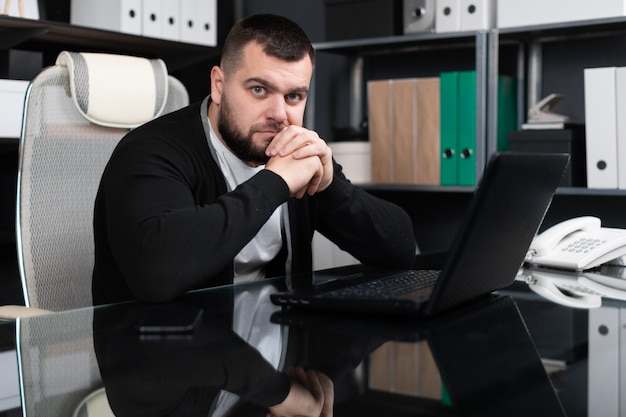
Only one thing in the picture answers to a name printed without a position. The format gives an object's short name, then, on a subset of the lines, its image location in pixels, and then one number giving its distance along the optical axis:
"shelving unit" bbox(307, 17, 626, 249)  2.85
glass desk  0.68
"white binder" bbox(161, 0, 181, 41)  3.15
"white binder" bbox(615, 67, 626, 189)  2.60
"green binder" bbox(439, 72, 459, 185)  2.93
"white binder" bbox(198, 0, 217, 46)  3.29
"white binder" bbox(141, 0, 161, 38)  3.09
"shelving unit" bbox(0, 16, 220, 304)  2.82
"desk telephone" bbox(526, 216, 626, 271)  1.60
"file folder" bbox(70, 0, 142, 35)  3.00
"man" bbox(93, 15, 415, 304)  1.36
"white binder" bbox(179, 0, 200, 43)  3.22
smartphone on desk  0.95
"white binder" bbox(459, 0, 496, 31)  2.87
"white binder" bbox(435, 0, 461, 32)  2.92
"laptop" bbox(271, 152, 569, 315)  0.97
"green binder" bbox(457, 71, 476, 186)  2.88
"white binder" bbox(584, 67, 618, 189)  2.63
